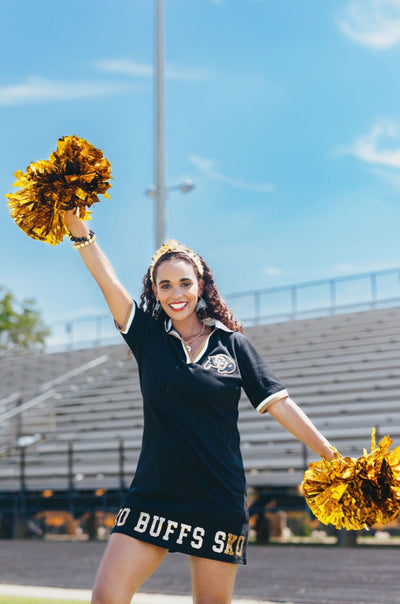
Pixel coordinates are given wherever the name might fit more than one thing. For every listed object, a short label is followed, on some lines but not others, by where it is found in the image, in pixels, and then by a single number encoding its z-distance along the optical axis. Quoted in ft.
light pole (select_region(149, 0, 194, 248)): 47.19
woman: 9.48
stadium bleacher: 44.73
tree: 120.57
